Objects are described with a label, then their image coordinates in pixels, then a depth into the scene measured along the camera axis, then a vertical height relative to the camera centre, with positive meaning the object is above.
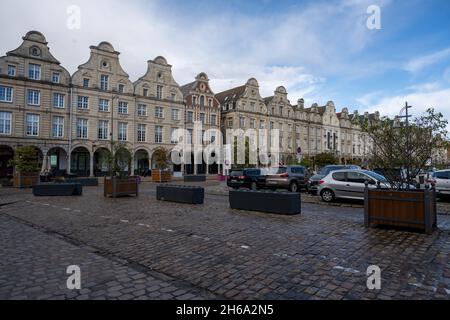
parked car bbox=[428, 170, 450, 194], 14.84 -0.61
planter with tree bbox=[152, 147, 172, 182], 32.66 -0.21
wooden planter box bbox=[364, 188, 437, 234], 7.52 -1.04
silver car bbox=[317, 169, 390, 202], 13.23 -0.68
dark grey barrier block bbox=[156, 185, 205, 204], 13.24 -1.15
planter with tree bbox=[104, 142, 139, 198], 15.89 -0.55
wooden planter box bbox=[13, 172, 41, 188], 23.37 -0.82
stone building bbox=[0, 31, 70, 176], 33.03 +7.68
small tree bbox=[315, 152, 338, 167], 45.97 +1.43
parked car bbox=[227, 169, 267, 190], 21.19 -0.68
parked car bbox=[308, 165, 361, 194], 17.06 -0.81
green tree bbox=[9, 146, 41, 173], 24.05 +0.68
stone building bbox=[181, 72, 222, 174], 48.06 +8.31
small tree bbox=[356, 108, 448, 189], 8.37 +0.67
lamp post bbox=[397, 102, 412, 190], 8.36 +0.20
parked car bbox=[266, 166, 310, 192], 19.66 -0.67
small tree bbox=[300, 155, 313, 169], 36.56 +0.79
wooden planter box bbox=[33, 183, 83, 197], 16.48 -1.16
